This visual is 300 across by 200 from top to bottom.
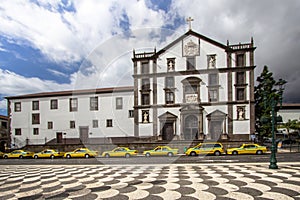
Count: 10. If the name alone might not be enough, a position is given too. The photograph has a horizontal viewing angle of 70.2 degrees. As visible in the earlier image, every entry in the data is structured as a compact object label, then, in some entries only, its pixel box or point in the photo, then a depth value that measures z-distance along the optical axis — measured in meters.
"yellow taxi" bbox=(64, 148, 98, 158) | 27.59
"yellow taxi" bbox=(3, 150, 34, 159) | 30.77
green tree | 36.31
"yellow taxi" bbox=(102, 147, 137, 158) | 26.09
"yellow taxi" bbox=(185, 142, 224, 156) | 24.75
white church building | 33.16
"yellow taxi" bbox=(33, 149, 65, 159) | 29.03
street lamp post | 12.33
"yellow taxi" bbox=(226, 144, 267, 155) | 24.34
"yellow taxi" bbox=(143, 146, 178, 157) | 25.38
